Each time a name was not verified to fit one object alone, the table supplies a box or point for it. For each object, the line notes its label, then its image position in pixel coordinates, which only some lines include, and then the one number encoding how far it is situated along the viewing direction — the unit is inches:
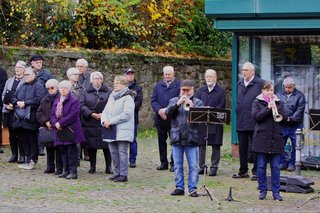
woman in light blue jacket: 623.6
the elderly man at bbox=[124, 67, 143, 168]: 711.1
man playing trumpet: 565.6
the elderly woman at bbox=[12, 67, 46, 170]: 681.6
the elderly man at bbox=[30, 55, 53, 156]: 732.0
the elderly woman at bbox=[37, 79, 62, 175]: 648.4
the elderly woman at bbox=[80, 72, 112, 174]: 658.2
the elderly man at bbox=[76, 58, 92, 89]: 709.9
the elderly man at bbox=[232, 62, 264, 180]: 655.1
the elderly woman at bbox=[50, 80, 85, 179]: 634.8
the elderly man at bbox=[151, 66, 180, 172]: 692.7
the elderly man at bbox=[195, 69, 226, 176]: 670.5
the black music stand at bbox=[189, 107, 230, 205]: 560.1
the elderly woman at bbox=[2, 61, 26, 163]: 711.1
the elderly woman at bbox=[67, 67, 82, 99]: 692.5
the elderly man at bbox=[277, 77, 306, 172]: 697.6
